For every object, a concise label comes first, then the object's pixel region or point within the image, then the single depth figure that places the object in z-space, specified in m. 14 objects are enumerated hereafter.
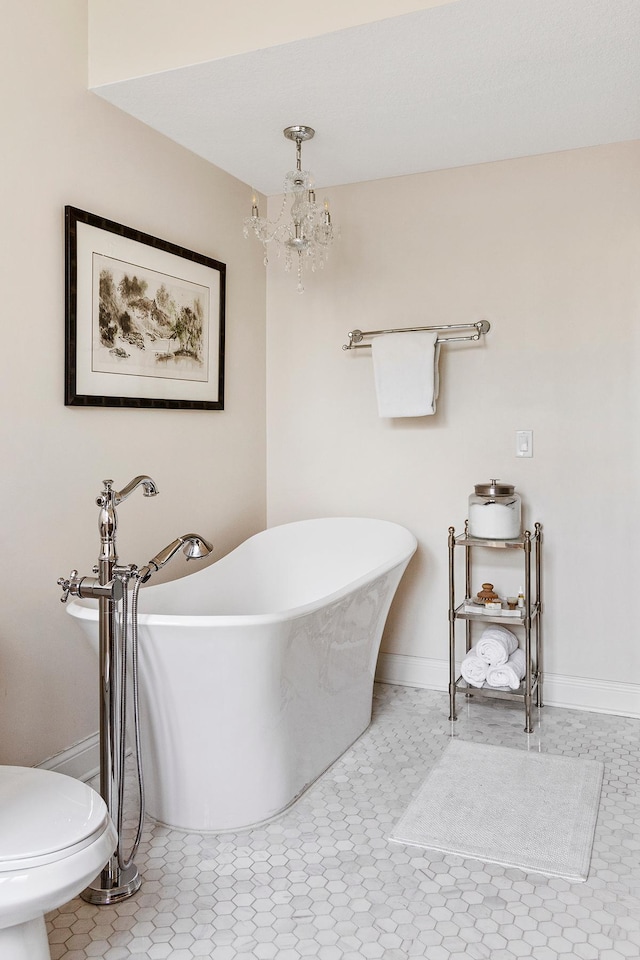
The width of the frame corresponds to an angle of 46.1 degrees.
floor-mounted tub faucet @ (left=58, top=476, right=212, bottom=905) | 1.92
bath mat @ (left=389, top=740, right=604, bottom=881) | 2.07
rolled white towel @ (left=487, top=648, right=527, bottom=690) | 2.91
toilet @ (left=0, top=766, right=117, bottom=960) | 1.37
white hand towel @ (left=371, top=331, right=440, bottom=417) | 3.17
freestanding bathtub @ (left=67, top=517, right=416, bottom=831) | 2.01
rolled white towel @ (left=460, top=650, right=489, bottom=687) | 2.96
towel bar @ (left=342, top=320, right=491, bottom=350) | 3.20
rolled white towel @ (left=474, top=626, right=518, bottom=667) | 2.95
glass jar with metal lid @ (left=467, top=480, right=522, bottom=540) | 2.97
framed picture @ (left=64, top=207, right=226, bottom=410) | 2.48
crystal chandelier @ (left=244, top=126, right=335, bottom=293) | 2.69
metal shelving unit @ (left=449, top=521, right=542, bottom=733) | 2.88
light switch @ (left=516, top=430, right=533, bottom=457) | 3.17
